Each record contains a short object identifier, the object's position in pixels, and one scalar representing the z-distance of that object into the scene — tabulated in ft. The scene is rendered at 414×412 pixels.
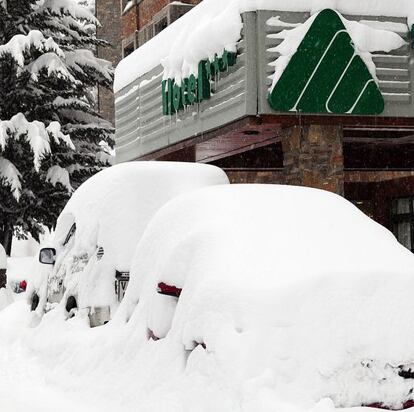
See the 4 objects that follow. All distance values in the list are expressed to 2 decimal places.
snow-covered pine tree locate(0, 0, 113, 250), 81.05
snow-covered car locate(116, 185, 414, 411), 16.76
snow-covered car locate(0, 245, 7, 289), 62.38
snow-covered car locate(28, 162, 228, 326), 28.60
